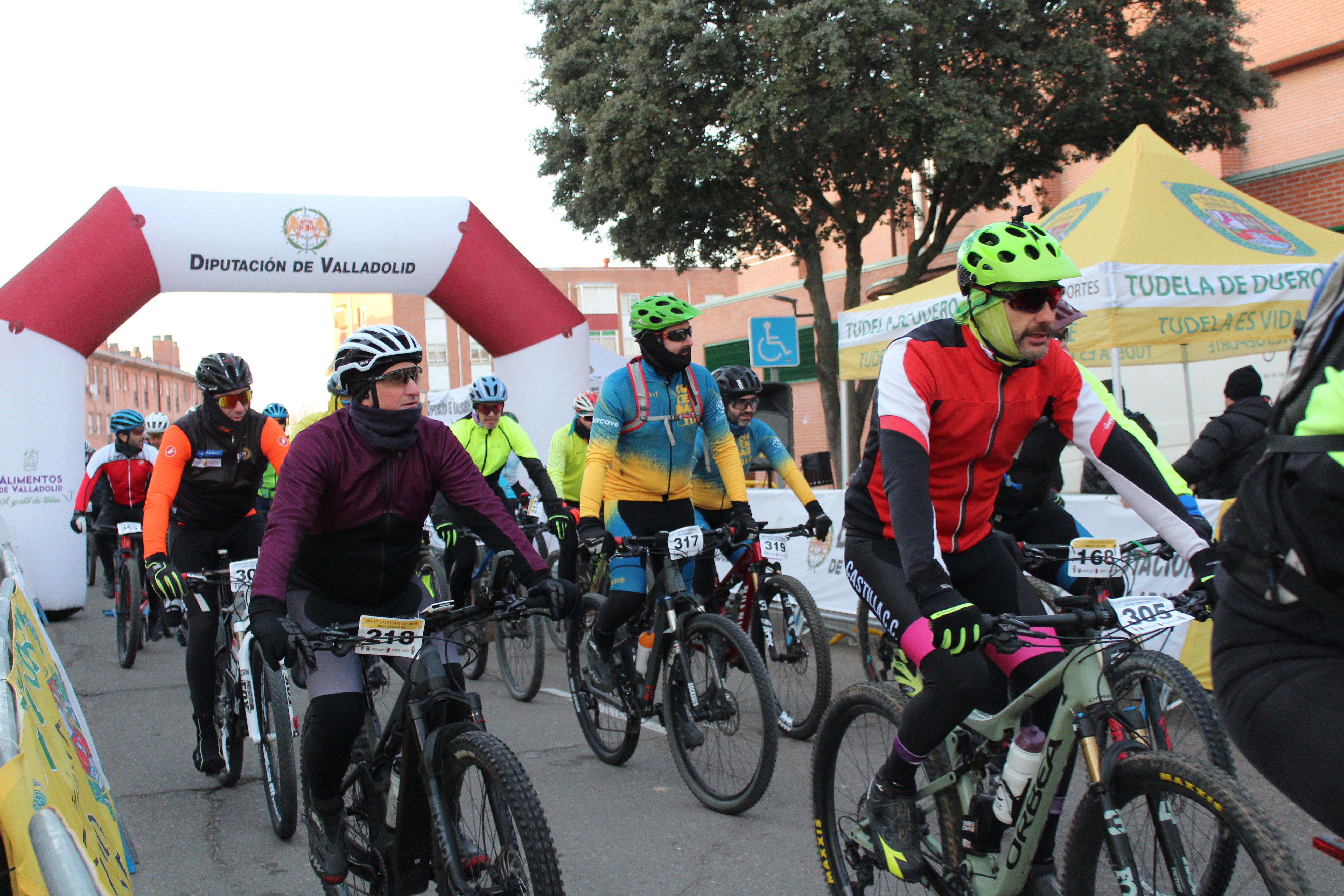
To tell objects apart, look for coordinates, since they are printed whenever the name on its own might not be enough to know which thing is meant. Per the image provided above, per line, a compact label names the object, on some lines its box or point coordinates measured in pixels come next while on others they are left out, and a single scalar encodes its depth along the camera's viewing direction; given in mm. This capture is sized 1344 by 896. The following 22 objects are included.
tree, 15578
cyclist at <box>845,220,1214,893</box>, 2855
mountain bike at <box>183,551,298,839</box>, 4652
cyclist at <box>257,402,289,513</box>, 12742
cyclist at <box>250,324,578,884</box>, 3404
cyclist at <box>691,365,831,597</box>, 6863
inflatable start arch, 12078
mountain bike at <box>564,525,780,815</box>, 4641
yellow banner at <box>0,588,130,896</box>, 2219
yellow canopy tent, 8375
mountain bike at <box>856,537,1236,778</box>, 3266
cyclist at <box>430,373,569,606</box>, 8164
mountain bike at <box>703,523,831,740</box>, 5805
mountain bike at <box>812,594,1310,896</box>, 2223
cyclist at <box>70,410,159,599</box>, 10531
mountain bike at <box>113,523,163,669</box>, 8914
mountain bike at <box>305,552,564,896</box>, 2725
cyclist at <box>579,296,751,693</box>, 5488
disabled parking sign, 14297
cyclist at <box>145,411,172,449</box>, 11172
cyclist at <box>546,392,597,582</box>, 8711
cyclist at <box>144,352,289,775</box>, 5406
